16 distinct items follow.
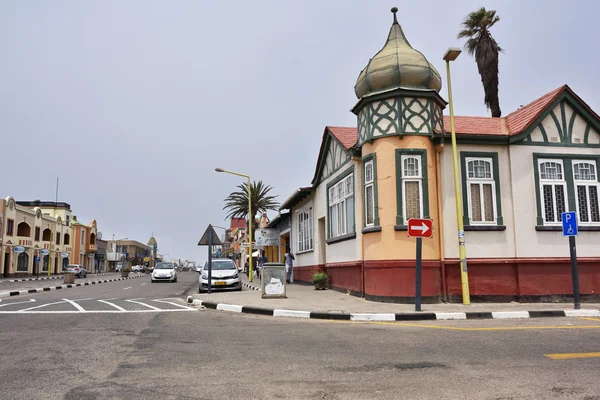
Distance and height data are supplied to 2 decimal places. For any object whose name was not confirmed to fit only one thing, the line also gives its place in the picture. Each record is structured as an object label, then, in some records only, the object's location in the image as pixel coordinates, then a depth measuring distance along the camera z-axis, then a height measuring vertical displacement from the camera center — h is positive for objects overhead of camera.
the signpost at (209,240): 18.04 +1.02
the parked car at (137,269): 87.19 -0.19
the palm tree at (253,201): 52.34 +7.10
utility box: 15.62 -0.47
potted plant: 19.31 -0.55
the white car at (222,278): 19.75 -0.45
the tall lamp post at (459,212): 13.58 +1.47
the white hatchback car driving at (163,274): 33.34 -0.43
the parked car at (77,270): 52.55 -0.16
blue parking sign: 12.43 +1.00
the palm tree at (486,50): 29.58 +12.97
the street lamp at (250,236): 30.16 +1.92
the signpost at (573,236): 12.34 +0.70
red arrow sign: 12.02 +0.93
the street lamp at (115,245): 119.30 +5.87
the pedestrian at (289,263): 26.22 +0.18
